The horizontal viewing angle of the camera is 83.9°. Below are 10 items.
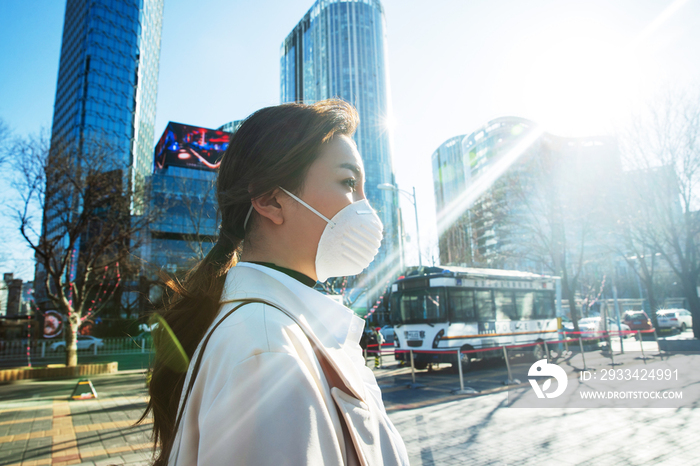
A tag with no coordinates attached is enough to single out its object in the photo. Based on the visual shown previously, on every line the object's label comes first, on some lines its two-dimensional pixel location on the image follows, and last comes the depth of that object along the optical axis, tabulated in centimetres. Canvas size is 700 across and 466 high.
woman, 75
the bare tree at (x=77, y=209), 1450
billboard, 4962
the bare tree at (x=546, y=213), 2125
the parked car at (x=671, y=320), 2841
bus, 1354
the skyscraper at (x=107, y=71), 5988
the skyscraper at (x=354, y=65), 9838
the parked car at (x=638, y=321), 2797
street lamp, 1817
